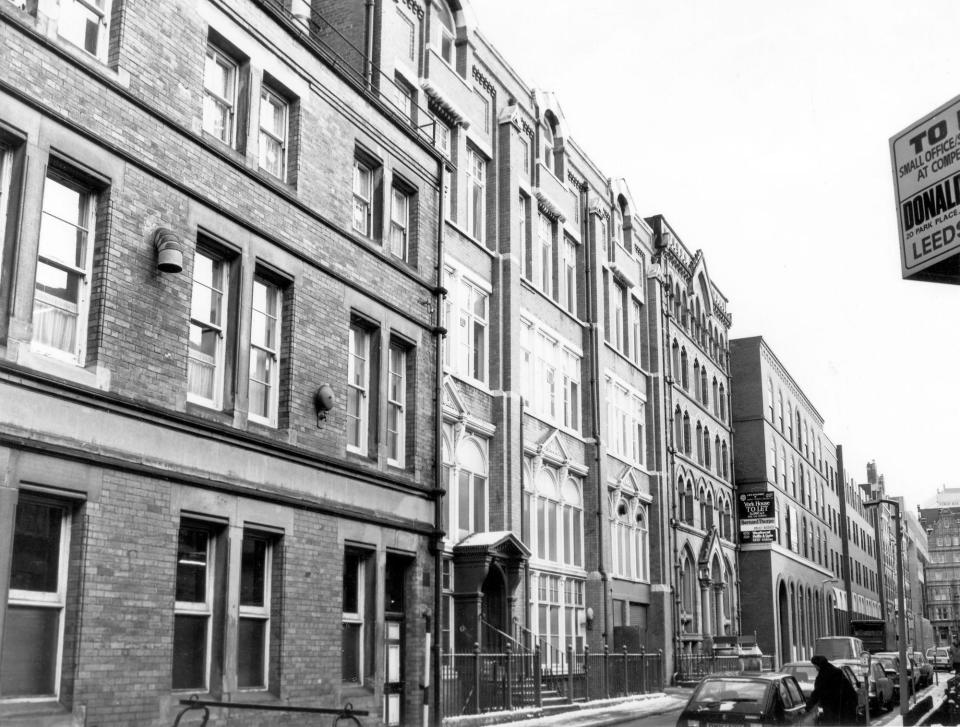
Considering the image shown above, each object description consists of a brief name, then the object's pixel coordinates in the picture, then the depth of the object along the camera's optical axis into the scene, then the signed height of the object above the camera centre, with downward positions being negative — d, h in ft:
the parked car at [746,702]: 49.75 -4.39
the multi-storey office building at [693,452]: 139.13 +22.18
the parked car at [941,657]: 249.75 -11.71
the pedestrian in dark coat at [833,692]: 52.02 -4.02
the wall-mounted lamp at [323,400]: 53.93 +10.03
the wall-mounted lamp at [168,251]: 43.98 +14.08
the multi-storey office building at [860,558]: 295.48 +13.98
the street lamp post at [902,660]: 85.97 -4.12
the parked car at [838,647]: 124.16 -4.49
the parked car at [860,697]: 78.18 -6.56
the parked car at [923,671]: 150.18 -9.16
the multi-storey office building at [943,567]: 586.45 +21.56
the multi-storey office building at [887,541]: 390.83 +24.13
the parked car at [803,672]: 87.87 -5.26
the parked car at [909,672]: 118.43 -7.06
